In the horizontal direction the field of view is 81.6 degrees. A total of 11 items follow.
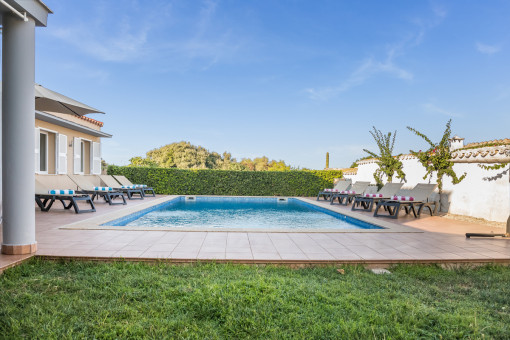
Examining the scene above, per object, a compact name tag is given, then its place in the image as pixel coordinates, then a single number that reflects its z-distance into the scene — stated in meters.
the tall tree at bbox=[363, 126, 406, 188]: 12.49
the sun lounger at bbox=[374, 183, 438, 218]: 8.77
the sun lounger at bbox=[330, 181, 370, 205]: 12.32
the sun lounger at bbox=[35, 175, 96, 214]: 8.12
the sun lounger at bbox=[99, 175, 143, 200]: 12.38
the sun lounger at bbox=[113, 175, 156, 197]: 13.38
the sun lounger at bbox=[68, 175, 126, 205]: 10.43
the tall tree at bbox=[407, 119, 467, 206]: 9.61
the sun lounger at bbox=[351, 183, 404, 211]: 10.10
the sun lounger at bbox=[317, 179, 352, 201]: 13.78
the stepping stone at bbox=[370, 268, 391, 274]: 3.88
